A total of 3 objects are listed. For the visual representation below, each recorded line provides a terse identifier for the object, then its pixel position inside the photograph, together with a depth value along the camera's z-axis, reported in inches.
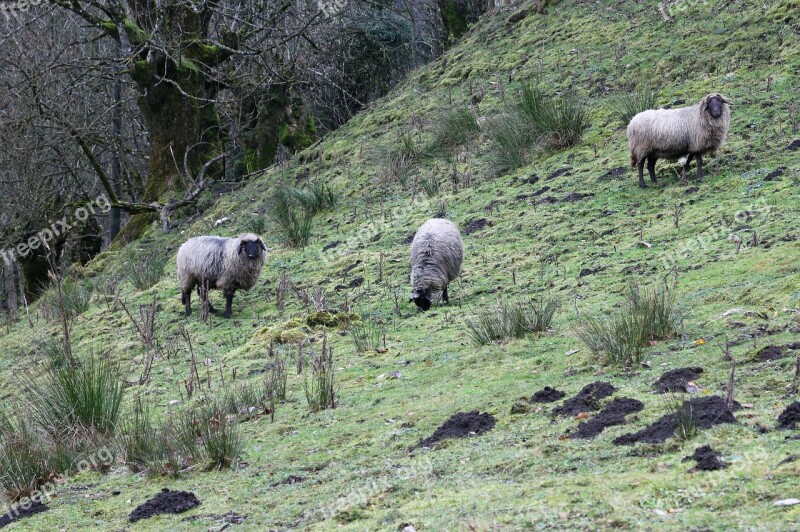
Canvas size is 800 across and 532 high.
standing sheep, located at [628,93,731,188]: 919.0
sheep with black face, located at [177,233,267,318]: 981.2
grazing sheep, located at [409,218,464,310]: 820.6
